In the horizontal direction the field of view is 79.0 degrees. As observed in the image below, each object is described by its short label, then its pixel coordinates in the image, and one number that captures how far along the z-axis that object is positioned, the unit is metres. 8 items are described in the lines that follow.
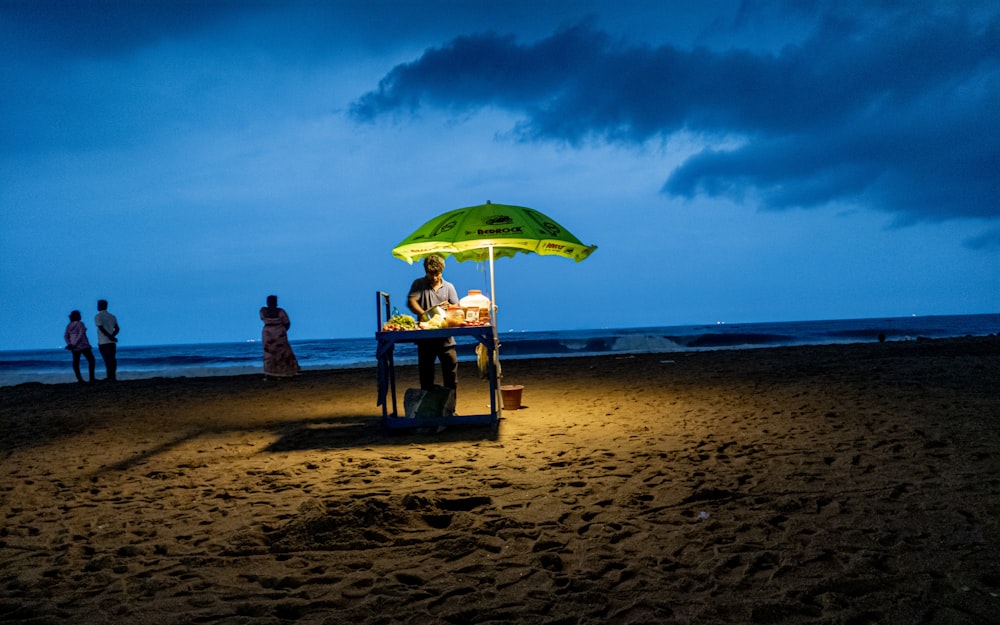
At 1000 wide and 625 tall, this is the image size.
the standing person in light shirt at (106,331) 12.66
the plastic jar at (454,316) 6.24
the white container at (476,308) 6.35
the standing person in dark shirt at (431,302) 6.80
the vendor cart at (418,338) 6.11
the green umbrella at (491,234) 6.86
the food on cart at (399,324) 6.14
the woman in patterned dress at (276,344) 11.98
